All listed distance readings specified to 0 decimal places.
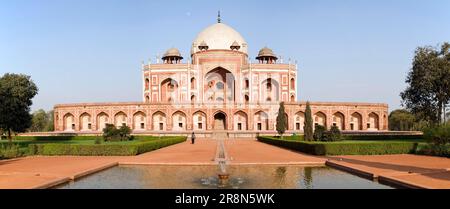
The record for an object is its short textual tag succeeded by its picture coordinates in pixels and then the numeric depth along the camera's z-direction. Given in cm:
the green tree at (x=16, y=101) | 2753
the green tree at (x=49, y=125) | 6506
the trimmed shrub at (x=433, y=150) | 1642
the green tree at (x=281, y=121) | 3122
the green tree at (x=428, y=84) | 2962
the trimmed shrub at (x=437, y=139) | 1673
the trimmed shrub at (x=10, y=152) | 1651
